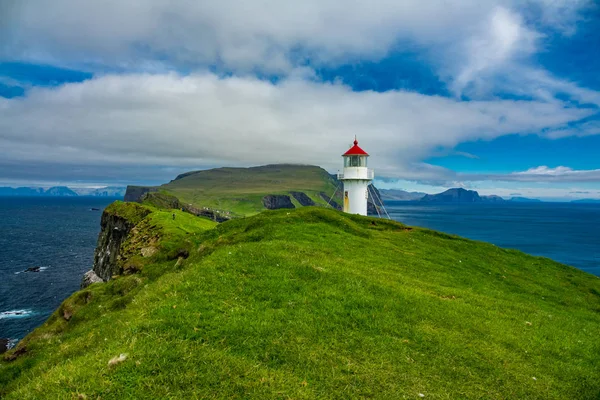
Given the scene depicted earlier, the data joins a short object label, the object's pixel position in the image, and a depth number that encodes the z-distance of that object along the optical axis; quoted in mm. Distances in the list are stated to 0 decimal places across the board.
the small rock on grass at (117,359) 9383
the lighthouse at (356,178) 46000
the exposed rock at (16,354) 16984
